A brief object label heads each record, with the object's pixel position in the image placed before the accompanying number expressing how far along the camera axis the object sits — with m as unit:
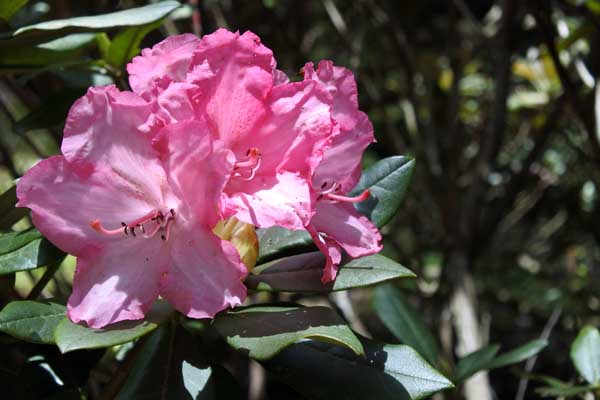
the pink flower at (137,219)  0.38
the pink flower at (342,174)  0.42
